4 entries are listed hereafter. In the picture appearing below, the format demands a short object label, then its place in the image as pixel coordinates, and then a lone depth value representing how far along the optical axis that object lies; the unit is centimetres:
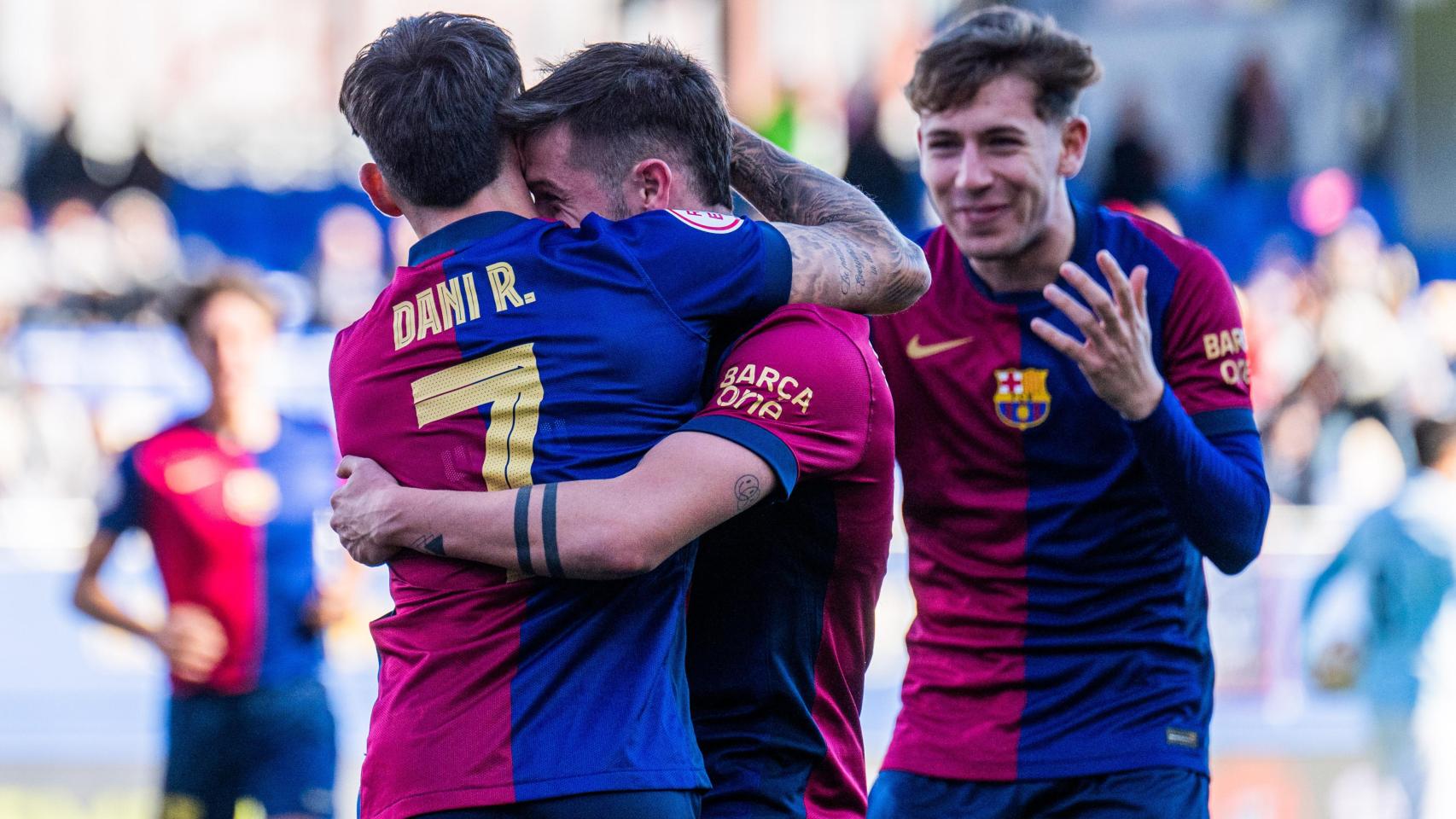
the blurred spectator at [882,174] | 2852
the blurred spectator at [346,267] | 2642
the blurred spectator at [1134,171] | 2919
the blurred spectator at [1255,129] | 3125
